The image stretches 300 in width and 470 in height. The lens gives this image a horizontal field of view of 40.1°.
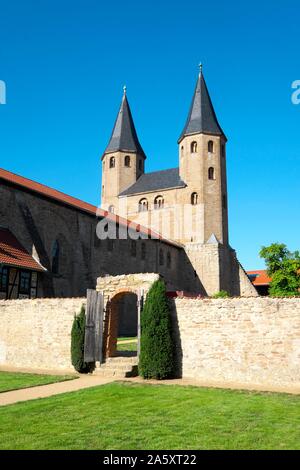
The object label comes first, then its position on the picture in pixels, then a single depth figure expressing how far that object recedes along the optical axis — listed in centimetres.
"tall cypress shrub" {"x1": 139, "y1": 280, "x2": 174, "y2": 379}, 1248
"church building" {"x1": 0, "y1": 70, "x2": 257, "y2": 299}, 2294
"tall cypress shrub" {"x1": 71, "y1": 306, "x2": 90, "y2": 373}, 1365
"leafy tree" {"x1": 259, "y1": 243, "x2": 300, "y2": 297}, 3759
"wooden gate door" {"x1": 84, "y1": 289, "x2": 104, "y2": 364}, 1361
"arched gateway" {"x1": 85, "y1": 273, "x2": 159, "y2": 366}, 1359
